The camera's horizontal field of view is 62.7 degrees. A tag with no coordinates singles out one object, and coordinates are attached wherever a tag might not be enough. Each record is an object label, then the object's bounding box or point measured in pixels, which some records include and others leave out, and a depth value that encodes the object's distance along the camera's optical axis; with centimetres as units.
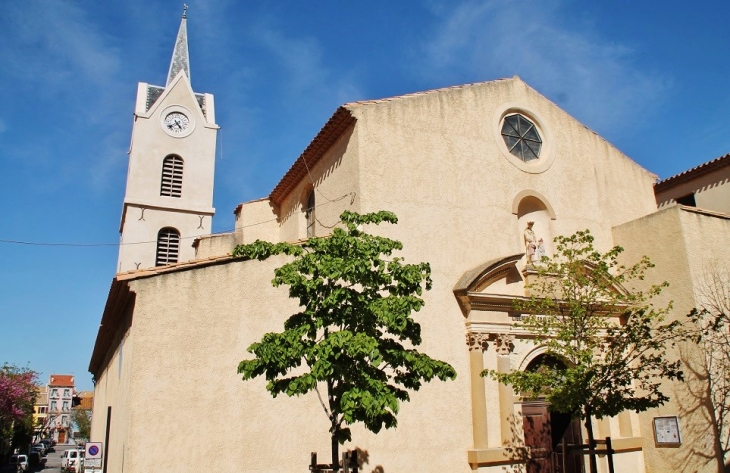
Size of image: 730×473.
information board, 1348
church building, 1047
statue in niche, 1466
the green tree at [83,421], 7350
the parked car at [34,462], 4383
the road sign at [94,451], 1304
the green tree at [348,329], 788
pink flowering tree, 3234
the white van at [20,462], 3760
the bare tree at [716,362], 1335
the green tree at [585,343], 1095
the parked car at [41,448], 6000
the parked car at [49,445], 7612
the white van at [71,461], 2769
